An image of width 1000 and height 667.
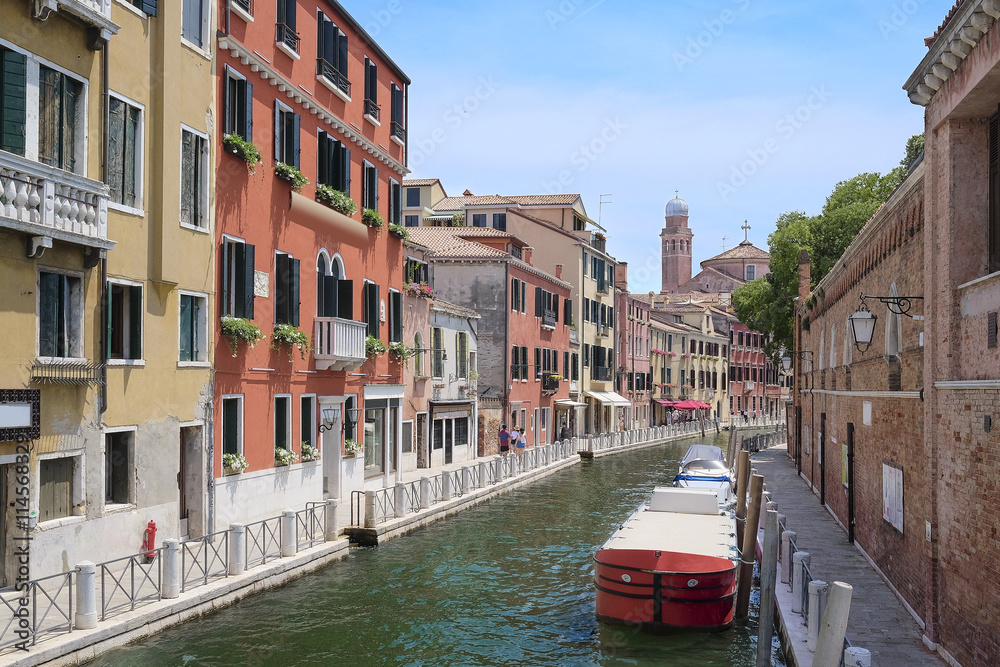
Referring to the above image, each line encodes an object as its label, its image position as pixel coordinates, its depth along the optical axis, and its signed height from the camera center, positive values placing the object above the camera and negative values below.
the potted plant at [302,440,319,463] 19.86 -2.02
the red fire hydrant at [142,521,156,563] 14.34 -2.75
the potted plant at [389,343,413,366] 25.28 +0.13
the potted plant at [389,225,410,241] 25.25 +3.38
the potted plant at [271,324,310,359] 18.67 +0.39
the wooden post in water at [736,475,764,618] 14.09 -3.10
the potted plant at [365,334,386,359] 23.47 +0.24
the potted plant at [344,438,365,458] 22.12 -2.15
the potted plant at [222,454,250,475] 16.84 -1.92
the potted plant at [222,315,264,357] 16.79 +0.46
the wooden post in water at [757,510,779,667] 10.66 -2.64
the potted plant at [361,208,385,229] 23.34 +3.45
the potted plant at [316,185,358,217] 20.84 +3.54
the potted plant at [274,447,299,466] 18.69 -1.98
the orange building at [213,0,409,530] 17.16 +2.16
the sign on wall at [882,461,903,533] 13.27 -1.99
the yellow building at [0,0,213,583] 12.11 +1.31
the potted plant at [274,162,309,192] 18.89 +3.68
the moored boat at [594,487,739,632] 12.98 -3.15
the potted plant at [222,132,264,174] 16.94 +3.79
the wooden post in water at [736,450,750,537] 19.85 -2.80
